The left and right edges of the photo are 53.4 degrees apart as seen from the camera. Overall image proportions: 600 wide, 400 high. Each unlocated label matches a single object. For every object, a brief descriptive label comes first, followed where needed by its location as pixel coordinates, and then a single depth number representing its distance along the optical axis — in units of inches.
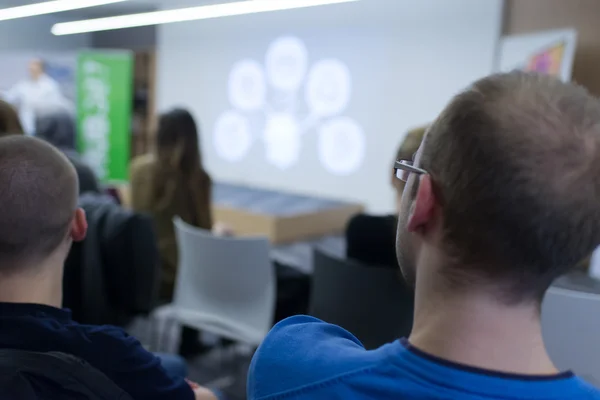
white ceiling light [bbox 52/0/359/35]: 179.9
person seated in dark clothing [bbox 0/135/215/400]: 36.6
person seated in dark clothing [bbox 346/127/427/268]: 73.7
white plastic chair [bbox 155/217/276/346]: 84.3
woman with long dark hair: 98.2
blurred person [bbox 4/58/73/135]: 241.3
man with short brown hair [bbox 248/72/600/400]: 20.6
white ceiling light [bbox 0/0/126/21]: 184.3
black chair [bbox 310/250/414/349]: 68.3
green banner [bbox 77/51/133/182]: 248.5
